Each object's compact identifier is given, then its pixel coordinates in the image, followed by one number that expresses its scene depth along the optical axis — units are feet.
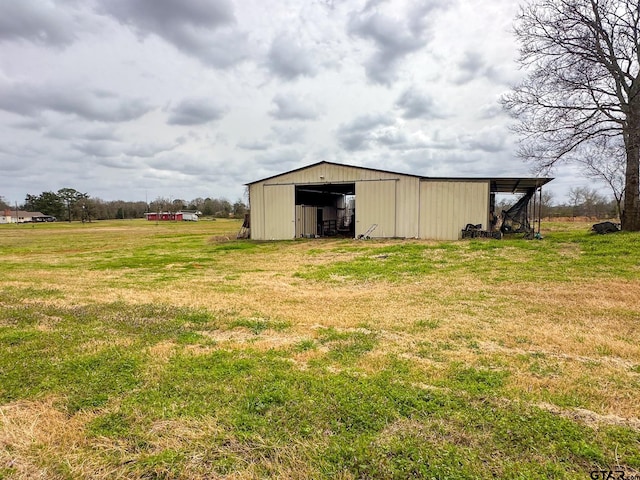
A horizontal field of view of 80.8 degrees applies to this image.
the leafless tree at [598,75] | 48.84
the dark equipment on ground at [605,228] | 51.55
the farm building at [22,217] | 283.79
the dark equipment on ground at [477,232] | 57.72
